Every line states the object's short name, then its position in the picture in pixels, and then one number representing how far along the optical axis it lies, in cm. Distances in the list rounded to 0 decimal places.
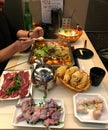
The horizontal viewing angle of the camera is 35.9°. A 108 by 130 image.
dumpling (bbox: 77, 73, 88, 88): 103
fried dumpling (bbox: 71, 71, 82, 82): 104
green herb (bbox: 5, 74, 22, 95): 101
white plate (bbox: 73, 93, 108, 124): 86
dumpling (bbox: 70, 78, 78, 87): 103
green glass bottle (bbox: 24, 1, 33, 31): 187
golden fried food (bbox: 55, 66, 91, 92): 103
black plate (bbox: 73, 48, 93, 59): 143
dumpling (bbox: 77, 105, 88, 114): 90
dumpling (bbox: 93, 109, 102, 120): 87
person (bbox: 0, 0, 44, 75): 135
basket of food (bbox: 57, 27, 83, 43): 164
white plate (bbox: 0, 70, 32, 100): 97
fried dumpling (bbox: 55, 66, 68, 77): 109
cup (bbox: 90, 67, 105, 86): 107
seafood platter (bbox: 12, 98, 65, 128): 84
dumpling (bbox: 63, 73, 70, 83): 105
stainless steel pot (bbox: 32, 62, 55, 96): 101
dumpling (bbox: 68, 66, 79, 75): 108
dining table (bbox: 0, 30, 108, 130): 86
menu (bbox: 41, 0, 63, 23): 189
